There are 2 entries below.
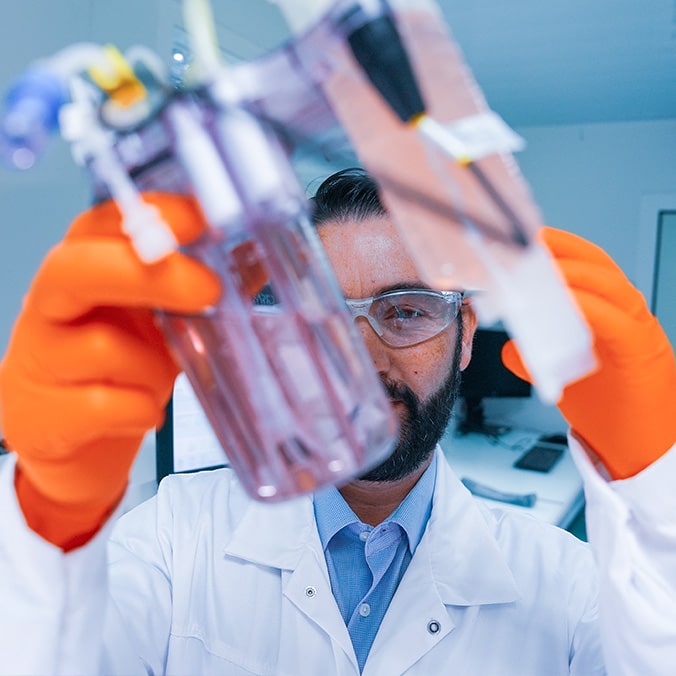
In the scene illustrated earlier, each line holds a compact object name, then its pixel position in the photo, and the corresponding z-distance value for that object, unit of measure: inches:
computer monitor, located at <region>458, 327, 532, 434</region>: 119.4
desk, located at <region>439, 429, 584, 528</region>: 83.6
